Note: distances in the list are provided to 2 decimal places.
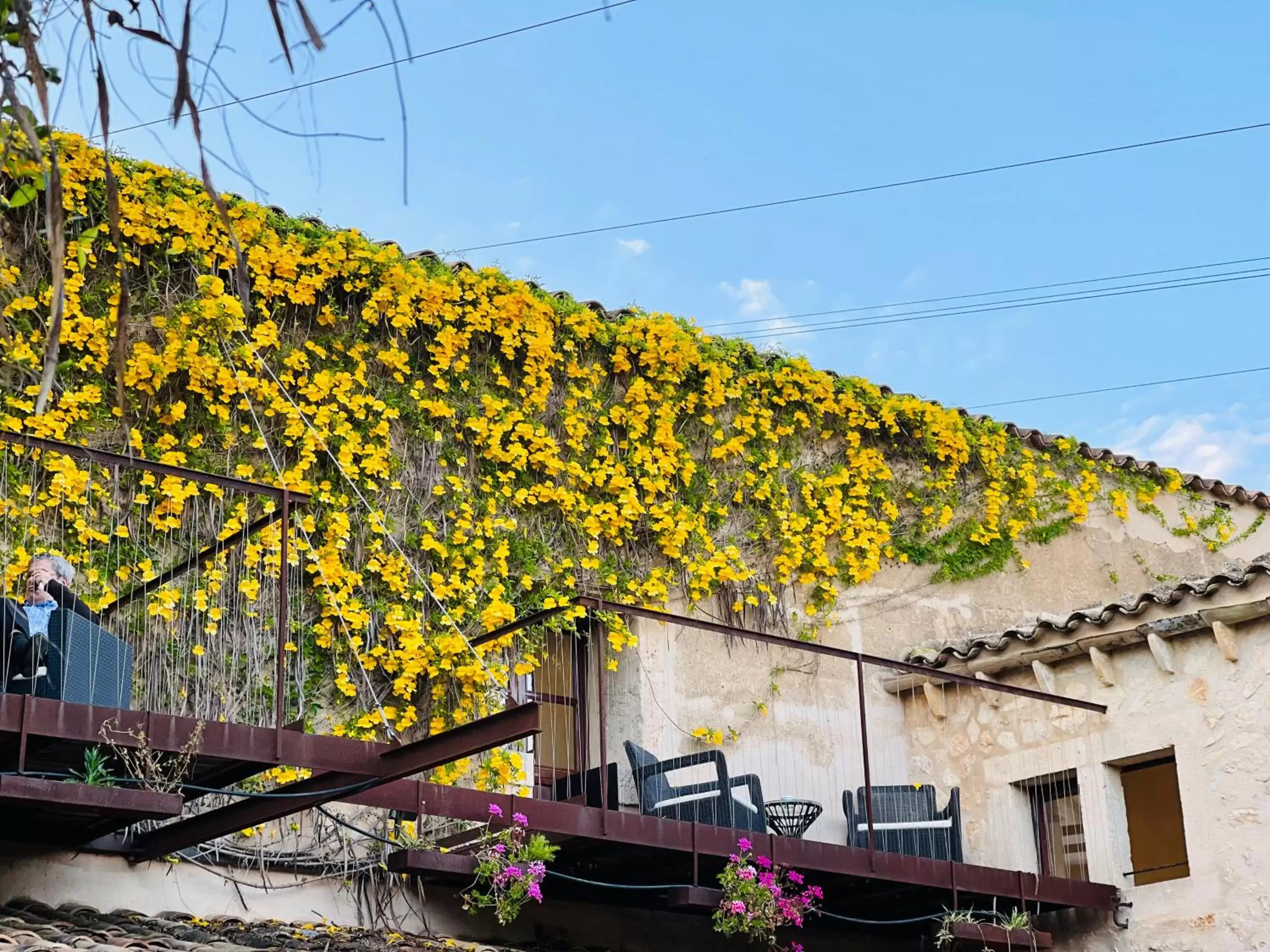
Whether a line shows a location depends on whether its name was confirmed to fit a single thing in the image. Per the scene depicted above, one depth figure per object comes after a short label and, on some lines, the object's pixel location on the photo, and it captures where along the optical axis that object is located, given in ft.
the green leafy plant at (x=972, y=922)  31.58
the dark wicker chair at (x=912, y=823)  32.42
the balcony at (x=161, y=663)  22.72
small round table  32.07
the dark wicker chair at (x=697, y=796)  30.12
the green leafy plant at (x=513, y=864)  27.12
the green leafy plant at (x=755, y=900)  28.66
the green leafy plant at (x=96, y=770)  22.65
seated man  23.08
